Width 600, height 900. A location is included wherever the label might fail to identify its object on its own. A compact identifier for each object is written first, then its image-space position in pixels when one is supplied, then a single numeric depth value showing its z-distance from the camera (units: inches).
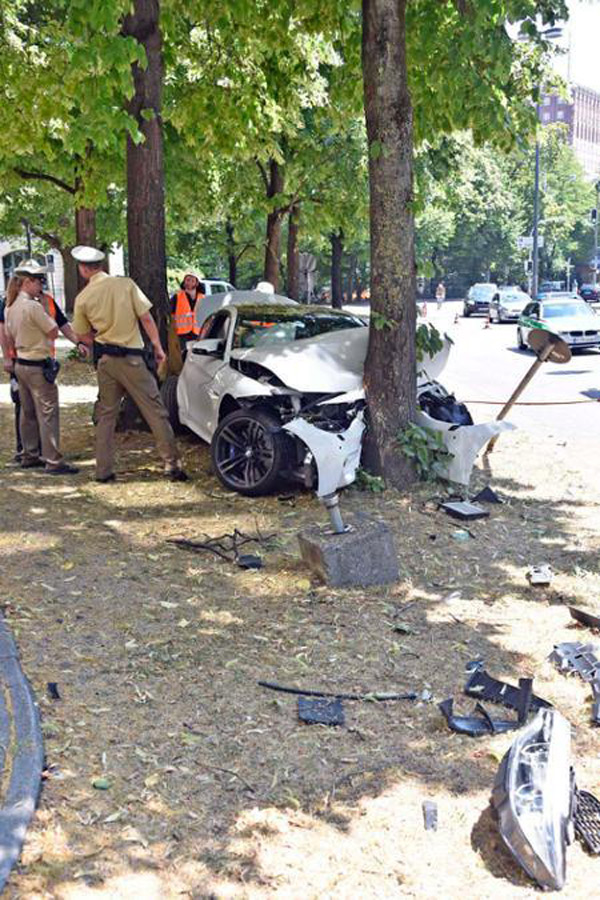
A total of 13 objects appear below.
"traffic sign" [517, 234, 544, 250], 2023.3
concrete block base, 240.1
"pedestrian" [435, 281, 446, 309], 2434.3
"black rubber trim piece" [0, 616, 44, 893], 129.4
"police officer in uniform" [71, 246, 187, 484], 336.8
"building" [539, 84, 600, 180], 6427.2
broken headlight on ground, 127.3
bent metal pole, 377.1
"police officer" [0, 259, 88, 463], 353.1
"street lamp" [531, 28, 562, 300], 1761.8
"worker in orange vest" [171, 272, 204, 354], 528.7
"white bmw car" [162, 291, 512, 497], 323.0
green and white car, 984.3
